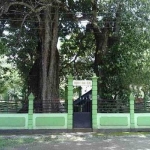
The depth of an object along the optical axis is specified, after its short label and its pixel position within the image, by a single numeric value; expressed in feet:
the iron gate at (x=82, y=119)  36.96
